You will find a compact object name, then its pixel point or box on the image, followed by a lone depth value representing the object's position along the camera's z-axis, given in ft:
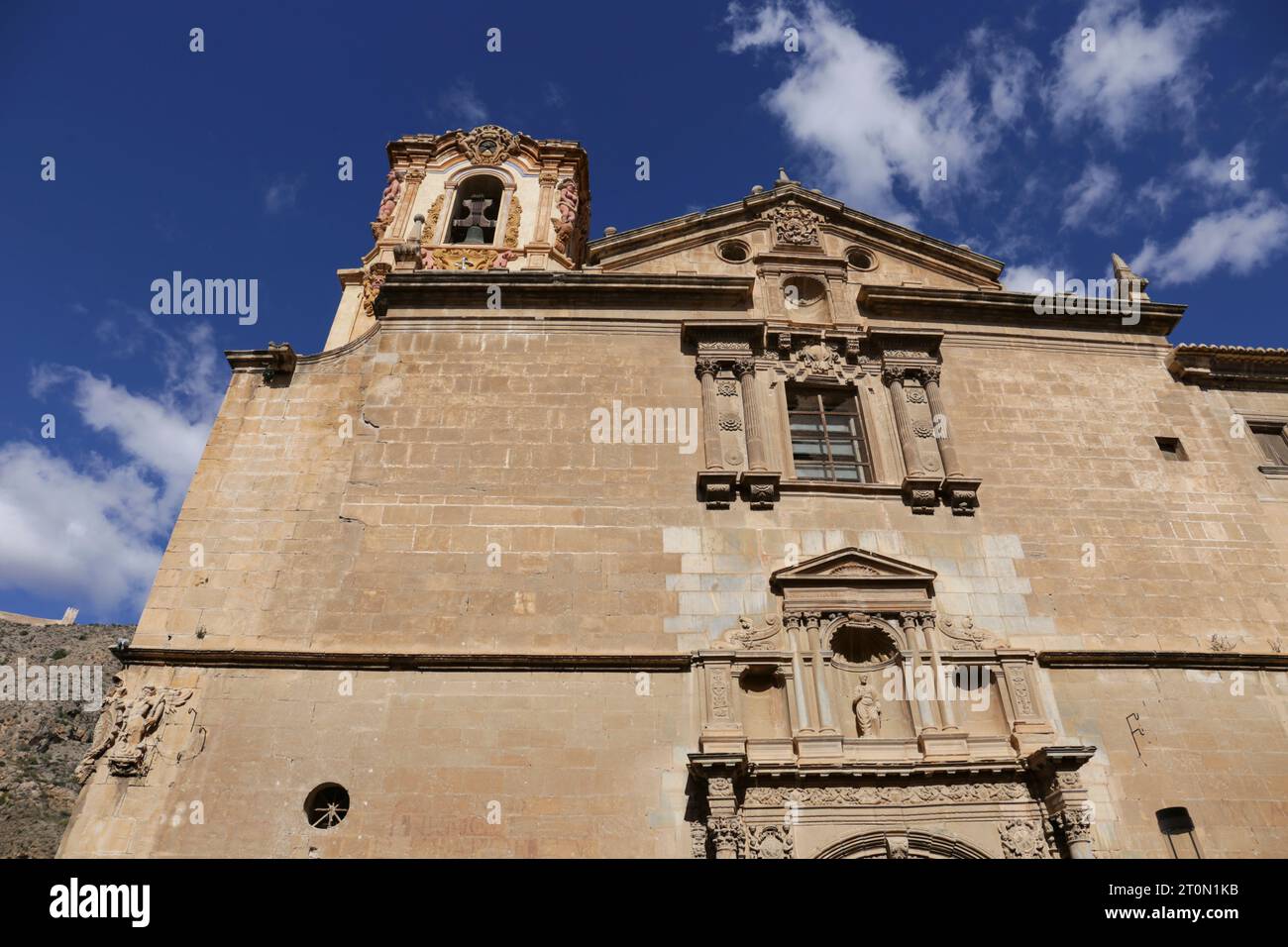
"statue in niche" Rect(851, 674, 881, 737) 32.71
